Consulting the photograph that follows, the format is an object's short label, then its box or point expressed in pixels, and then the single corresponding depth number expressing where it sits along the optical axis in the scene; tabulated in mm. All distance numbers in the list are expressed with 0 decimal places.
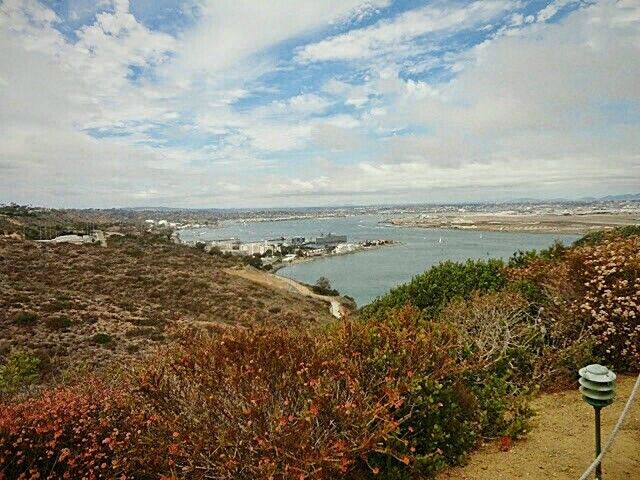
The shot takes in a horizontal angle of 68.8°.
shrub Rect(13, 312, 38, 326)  16455
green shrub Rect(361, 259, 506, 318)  6988
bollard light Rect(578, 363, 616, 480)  2547
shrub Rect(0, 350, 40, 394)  8097
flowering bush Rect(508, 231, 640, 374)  5148
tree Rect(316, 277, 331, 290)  45969
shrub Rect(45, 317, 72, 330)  16516
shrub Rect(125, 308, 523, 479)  2762
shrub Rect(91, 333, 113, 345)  15383
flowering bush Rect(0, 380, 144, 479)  3305
